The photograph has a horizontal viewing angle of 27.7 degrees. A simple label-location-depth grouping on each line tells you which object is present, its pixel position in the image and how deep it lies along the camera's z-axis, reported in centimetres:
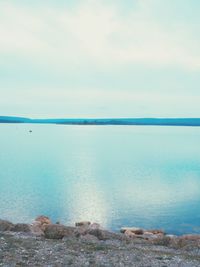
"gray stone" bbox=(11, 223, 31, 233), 1511
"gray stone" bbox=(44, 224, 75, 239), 1345
